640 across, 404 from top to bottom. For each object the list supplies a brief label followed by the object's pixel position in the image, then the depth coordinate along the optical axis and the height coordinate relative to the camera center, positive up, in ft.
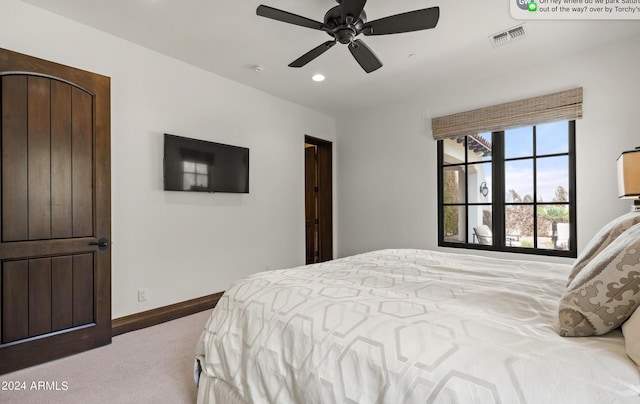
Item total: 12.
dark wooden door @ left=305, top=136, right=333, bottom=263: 16.49 +0.18
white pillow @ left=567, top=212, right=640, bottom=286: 4.41 -0.56
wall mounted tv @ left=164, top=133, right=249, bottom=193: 10.16 +1.31
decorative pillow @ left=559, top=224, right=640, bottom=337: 2.77 -0.89
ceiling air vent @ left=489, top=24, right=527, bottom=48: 8.49 +4.80
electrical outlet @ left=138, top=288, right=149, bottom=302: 9.39 -2.88
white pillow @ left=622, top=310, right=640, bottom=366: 2.38 -1.11
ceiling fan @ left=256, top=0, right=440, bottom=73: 6.15 +3.86
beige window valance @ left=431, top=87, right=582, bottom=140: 9.89 +3.13
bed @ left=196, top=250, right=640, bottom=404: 2.39 -1.37
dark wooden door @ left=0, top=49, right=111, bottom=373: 6.79 -0.22
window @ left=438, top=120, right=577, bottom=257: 10.41 +0.44
